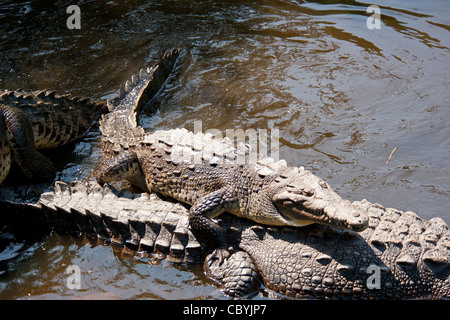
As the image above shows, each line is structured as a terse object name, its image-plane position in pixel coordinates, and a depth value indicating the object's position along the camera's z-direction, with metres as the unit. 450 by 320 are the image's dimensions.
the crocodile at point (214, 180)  3.50
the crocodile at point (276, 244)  3.43
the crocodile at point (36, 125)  4.73
